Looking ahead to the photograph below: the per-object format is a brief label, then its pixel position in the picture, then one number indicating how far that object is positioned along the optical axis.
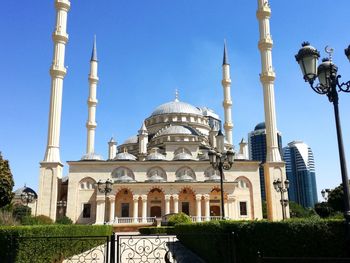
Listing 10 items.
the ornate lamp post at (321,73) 7.23
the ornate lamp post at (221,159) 13.62
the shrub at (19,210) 32.27
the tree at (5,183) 20.78
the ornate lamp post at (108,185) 20.30
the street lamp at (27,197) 26.49
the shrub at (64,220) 28.99
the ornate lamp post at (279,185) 20.80
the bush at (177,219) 25.38
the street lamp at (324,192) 26.76
